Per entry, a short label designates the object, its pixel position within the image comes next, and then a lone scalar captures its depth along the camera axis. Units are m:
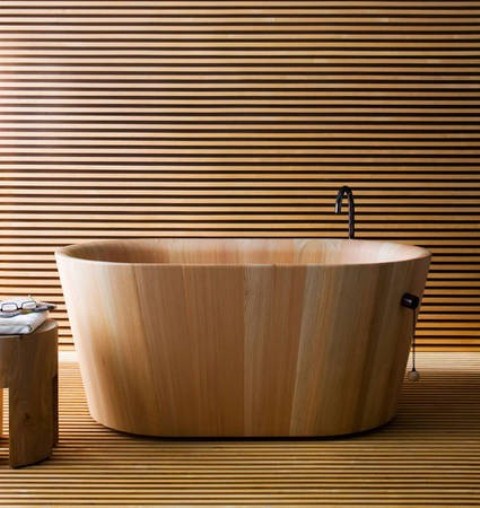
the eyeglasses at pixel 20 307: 3.11
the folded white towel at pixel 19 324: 2.91
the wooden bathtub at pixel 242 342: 3.01
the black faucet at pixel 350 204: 4.02
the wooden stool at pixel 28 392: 2.89
